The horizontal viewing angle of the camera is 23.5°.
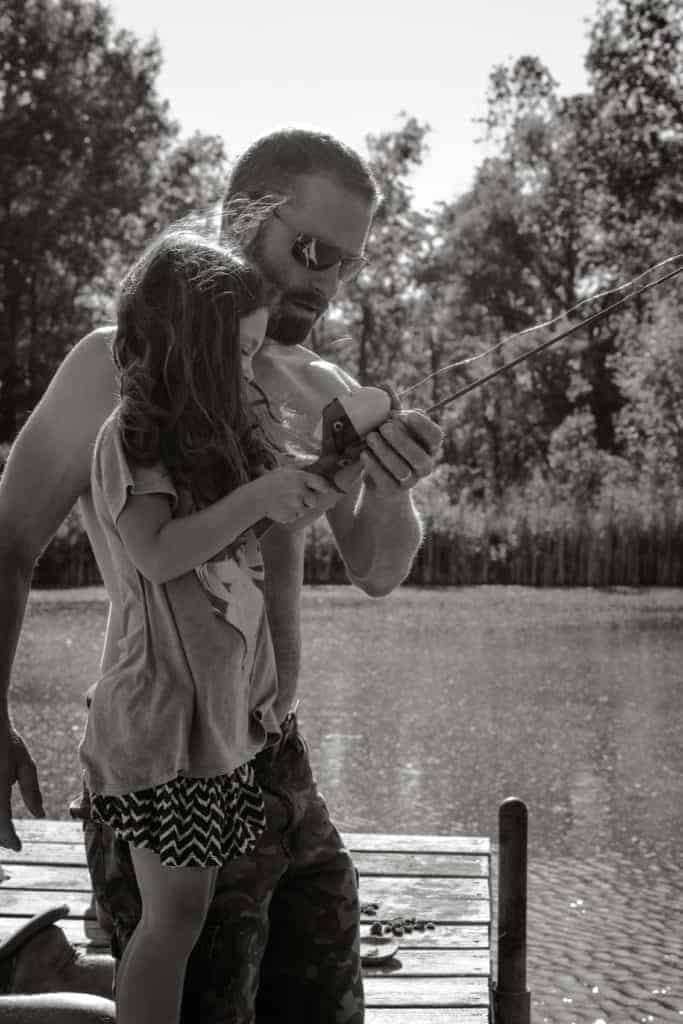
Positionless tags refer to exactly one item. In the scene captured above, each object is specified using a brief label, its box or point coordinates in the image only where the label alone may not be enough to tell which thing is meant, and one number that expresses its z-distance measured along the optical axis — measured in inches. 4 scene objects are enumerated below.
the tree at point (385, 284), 1300.4
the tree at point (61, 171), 1203.9
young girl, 77.2
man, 84.2
